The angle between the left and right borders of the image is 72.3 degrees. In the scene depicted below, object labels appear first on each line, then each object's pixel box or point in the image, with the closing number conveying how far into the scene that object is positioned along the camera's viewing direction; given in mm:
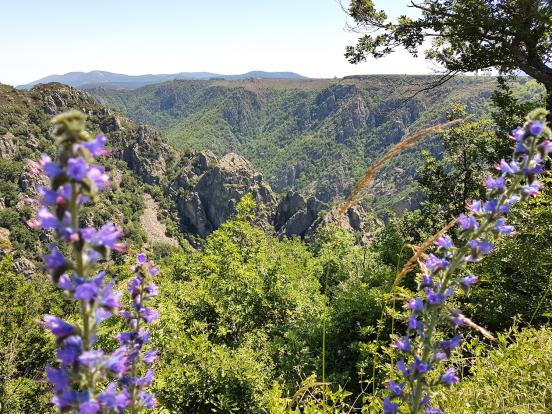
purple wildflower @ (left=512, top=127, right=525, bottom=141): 2778
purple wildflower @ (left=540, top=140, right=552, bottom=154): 2760
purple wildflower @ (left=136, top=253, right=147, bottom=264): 3241
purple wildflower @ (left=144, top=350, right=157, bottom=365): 3192
